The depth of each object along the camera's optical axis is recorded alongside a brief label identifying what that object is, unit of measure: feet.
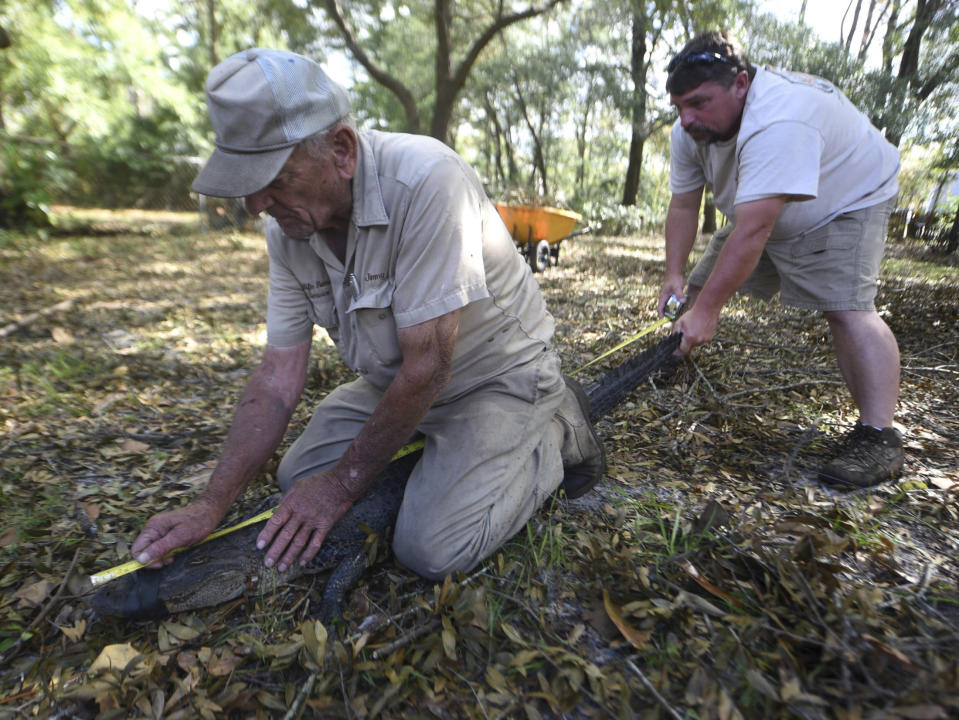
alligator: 5.47
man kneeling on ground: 5.34
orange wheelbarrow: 26.03
